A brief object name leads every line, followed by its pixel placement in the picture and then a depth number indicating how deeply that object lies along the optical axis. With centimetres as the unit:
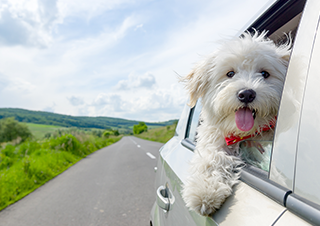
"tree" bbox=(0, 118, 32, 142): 2408
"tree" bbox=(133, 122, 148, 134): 11986
